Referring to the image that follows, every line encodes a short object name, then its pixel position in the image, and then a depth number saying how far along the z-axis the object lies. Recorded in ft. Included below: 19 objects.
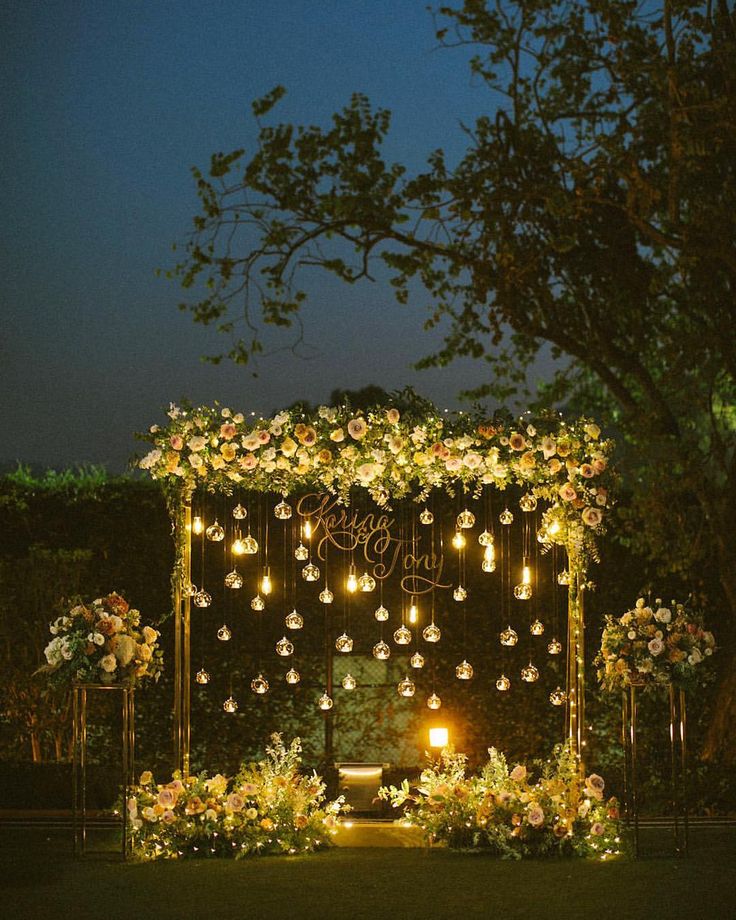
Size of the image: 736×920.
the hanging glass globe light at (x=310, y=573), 24.38
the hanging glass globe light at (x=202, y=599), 24.59
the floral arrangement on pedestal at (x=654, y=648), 22.97
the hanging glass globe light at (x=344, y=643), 23.73
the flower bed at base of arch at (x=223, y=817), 22.80
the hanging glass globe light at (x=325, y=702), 25.31
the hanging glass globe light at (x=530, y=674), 25.07
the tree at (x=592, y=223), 27.48
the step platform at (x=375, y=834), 24.64
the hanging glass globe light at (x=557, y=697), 24.66
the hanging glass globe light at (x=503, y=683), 25.23
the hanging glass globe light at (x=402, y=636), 24.29
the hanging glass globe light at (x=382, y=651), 24.87
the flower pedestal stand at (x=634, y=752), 22.58
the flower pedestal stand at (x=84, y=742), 22.62
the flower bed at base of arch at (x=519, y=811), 22.85
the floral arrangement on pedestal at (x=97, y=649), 22.71
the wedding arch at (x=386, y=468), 24.61
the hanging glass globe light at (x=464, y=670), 24.07
